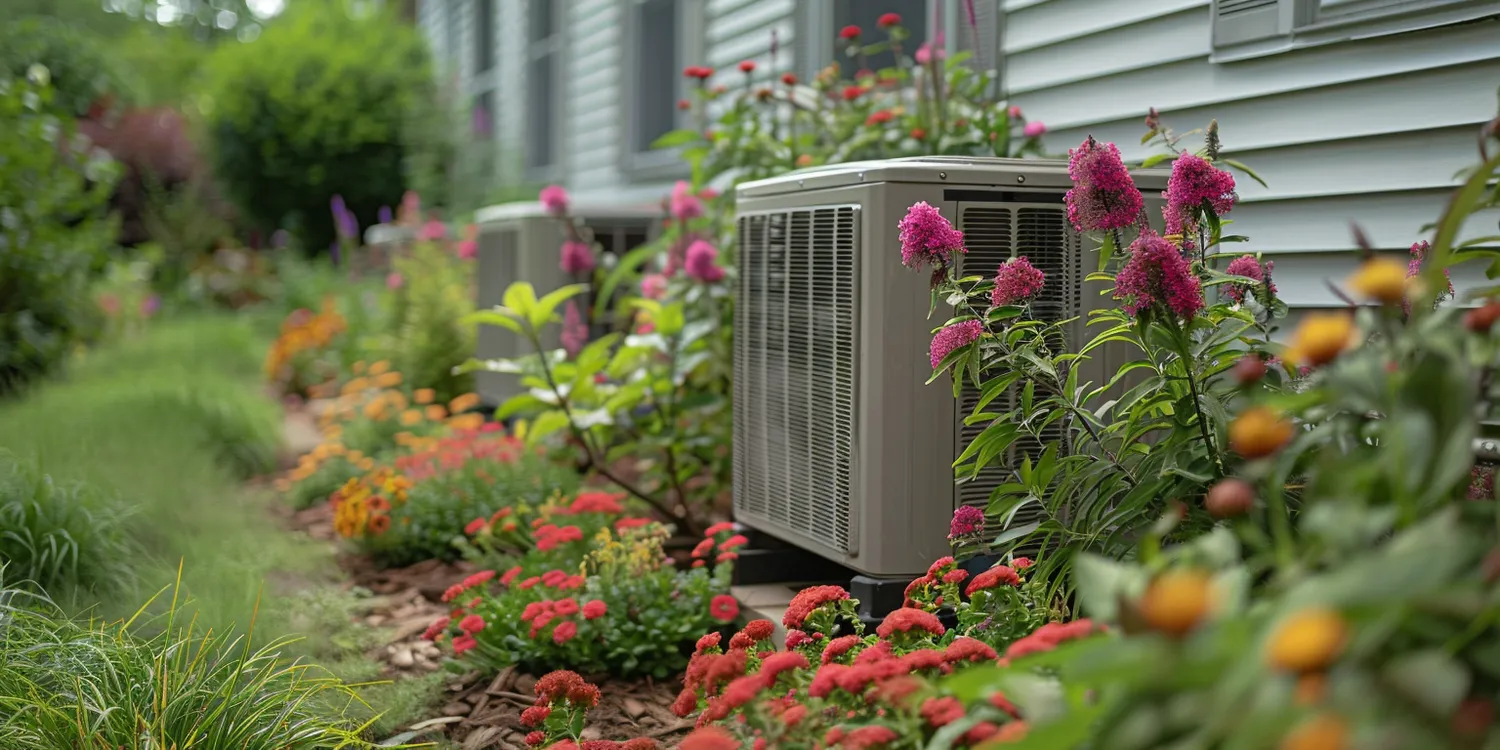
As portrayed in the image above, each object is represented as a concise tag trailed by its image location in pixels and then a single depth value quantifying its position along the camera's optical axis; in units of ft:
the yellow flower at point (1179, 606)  2.70
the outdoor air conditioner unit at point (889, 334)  7.99
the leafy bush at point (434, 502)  12.41
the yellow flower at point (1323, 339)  3.27
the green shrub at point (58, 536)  9.01
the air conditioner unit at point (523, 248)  15.90
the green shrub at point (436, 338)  19.61
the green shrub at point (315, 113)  38.63
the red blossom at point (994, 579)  6.14
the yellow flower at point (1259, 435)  3.28
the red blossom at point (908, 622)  5.54
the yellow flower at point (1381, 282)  3.32
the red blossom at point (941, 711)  4.55
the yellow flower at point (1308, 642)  2.57
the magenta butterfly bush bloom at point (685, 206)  12.43
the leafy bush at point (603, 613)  8.70
